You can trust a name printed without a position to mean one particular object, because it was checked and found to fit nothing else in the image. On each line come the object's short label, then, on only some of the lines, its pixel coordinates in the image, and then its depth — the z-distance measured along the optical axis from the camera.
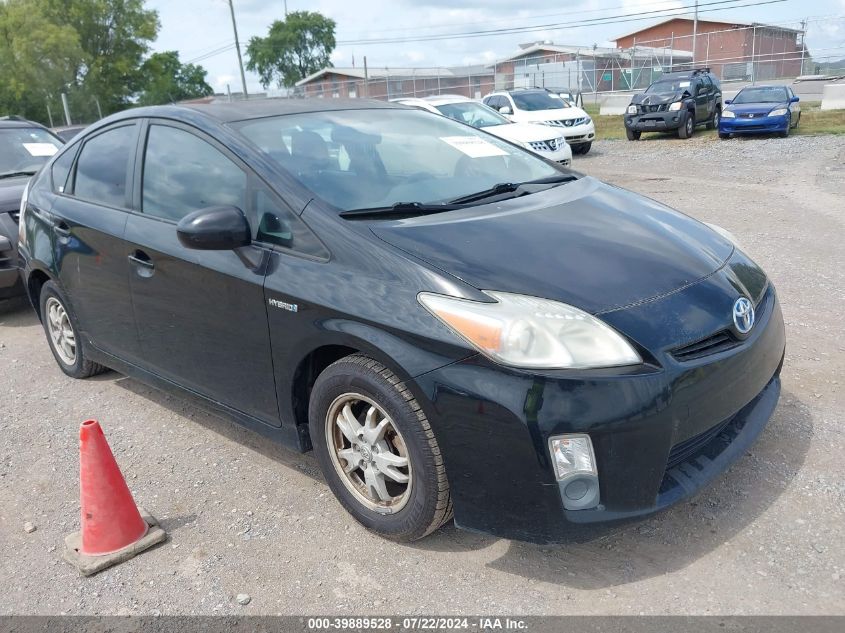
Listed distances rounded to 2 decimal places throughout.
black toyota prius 2.39
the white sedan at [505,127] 13.20
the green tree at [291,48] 90.44
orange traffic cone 2.91
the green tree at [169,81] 55.84
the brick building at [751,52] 33.06
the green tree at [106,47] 50.81
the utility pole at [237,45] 40.94
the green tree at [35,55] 47.91
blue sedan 17.56
